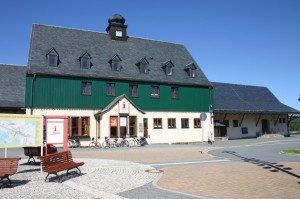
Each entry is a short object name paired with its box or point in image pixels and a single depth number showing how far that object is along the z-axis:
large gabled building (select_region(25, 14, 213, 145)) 28.39
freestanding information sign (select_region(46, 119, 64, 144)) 12.90
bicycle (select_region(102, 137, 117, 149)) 27.86
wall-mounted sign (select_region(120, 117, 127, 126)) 29.19
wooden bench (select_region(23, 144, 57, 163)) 14.75
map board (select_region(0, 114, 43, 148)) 11.55
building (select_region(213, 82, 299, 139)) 39.78
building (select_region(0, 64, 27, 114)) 28.39
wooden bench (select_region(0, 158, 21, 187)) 9.53
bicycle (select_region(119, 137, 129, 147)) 28.52
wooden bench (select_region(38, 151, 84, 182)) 10.32
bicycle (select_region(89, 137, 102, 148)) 28.09
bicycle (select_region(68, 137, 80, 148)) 27.67
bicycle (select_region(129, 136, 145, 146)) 29.02
